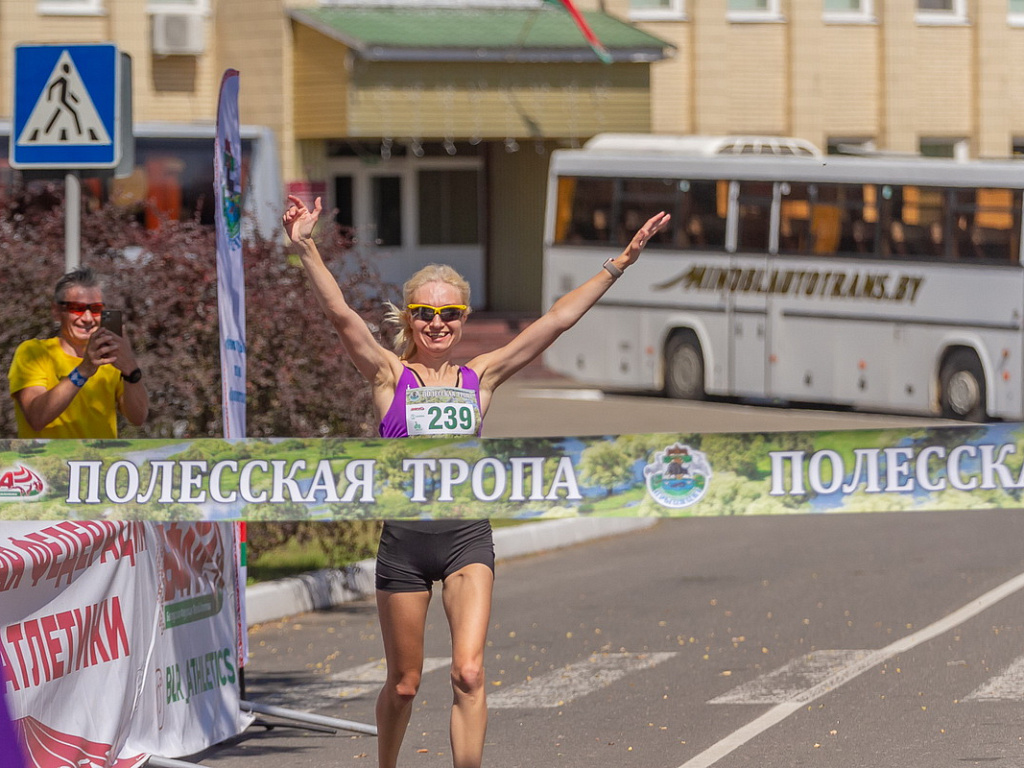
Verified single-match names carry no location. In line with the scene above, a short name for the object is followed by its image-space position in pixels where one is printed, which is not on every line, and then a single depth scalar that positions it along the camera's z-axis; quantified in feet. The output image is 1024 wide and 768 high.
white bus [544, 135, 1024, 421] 117.27
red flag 147.23
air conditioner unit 155.15
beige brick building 156.19
